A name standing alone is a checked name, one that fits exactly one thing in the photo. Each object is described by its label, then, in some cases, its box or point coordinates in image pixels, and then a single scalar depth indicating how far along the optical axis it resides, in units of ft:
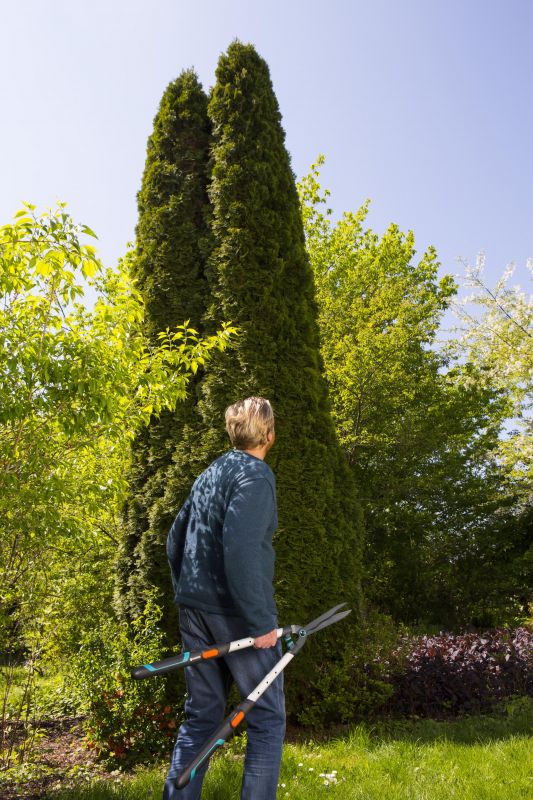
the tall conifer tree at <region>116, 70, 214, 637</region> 19.11
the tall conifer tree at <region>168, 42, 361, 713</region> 19.31
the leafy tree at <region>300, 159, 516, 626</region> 37.93
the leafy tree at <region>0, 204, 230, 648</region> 11.70
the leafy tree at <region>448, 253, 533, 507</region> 40.66
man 8.54
